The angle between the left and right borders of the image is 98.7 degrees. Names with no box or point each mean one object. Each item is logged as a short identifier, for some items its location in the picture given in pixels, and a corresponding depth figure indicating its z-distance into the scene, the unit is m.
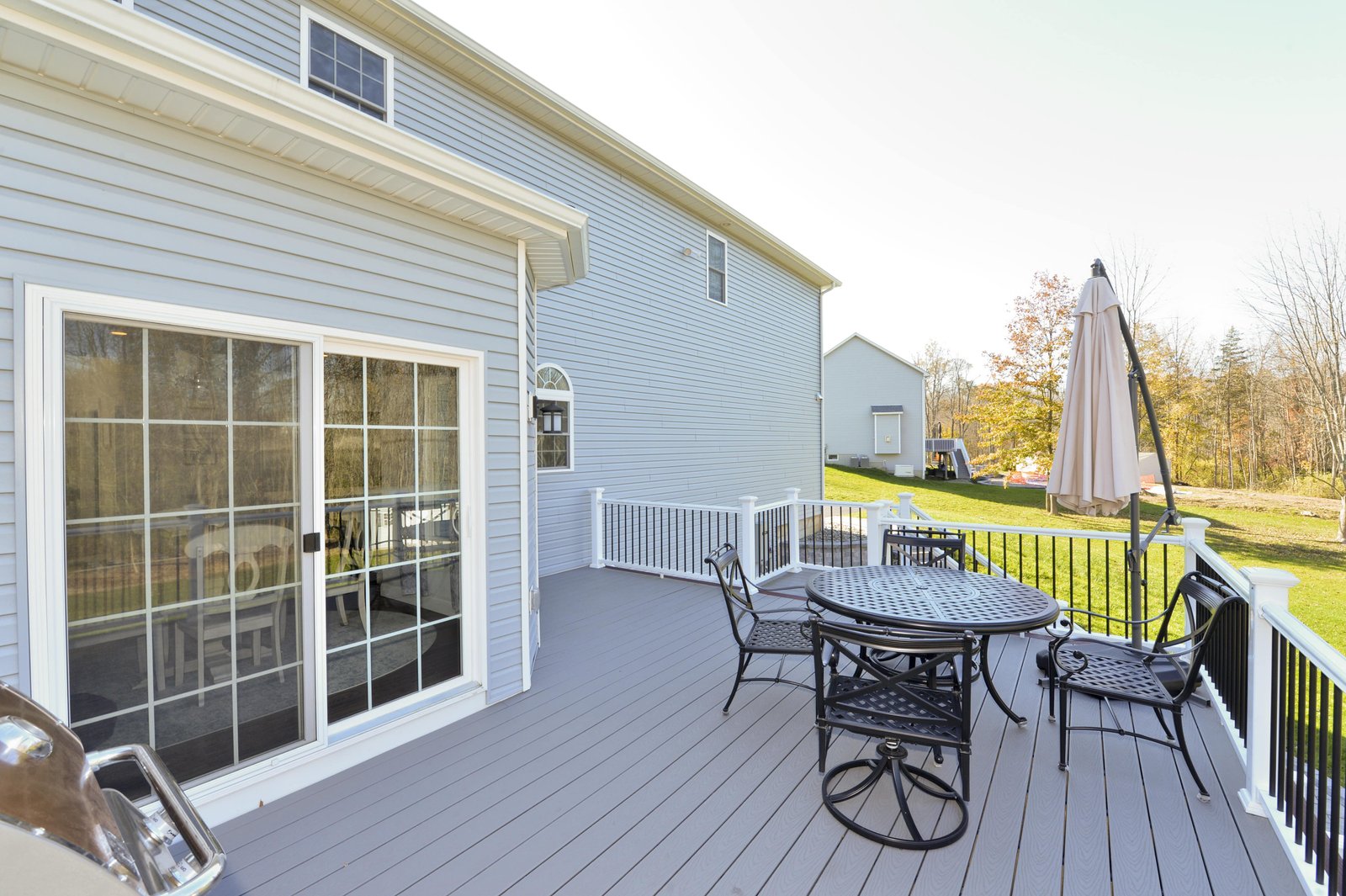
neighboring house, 23.84
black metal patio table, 2.64
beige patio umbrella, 3.43
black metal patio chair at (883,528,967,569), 4.07
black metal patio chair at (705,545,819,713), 3.16
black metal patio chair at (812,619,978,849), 2.15
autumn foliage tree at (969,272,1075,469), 12.66
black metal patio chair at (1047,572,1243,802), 2.40
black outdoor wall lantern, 6.23
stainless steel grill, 0.93
